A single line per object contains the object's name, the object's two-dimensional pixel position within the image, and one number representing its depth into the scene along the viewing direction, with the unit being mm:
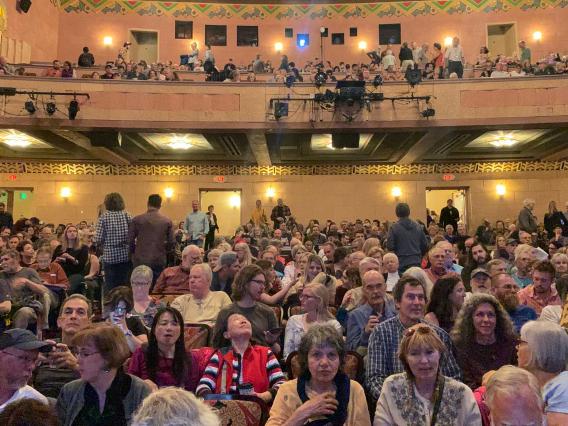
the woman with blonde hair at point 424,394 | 2643
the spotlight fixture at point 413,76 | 12531
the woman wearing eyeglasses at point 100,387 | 2574
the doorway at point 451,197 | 18500
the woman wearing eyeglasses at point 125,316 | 3561
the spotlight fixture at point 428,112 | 12430
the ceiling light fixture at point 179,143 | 14803
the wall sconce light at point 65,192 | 17844
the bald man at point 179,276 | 5758
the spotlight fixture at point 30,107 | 11969
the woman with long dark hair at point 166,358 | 3332
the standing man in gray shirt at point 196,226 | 10266
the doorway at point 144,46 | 19953
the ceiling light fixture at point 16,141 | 14172
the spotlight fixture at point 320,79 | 12797
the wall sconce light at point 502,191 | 17984
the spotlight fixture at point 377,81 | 12690
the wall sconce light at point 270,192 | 18406
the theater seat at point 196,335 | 4125
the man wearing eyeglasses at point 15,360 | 2607
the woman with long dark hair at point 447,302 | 3932
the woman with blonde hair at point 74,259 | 7020
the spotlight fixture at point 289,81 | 12922
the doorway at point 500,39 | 19469
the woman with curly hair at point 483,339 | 3398
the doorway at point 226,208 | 20750
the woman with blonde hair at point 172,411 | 1589
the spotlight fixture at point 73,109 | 12219
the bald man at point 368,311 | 3947
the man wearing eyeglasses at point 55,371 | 3146
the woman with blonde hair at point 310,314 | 4059
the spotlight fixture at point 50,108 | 12220
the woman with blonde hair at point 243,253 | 6528
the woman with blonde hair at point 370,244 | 6980
